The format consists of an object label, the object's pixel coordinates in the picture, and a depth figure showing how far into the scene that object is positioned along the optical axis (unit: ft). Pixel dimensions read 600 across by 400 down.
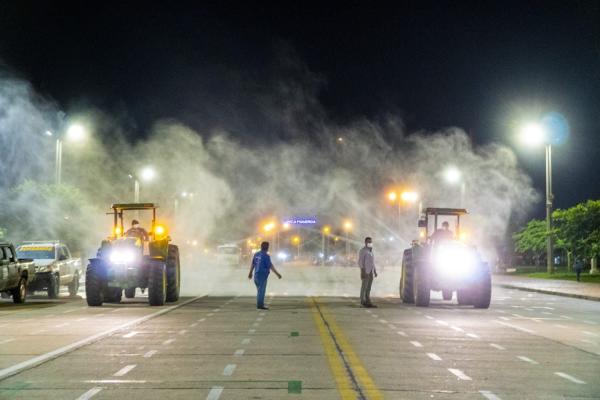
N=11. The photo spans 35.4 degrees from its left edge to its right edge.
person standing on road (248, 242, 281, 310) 88.94
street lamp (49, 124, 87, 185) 148.46
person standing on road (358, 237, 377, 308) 93.35
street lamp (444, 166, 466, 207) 177.98
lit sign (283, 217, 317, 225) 317.01
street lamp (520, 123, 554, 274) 165.78
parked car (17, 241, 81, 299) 110.22
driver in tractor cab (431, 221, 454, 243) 98.22
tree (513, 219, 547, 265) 238.89
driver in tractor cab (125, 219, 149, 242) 99.03
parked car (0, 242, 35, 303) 97.86
